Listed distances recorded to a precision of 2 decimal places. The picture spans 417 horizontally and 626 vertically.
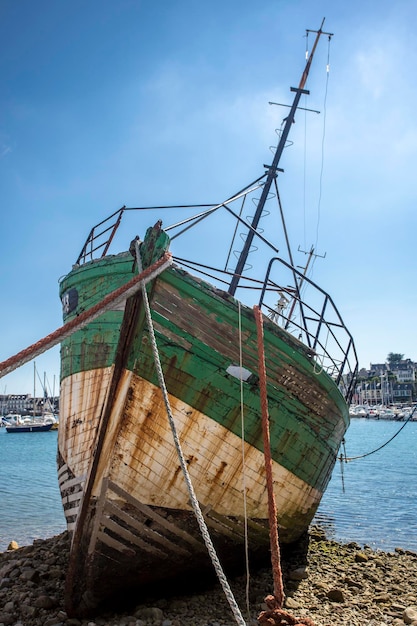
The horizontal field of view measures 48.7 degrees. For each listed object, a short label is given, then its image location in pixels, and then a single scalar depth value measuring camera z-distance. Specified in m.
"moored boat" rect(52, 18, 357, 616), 4.59
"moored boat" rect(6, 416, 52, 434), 58.19
